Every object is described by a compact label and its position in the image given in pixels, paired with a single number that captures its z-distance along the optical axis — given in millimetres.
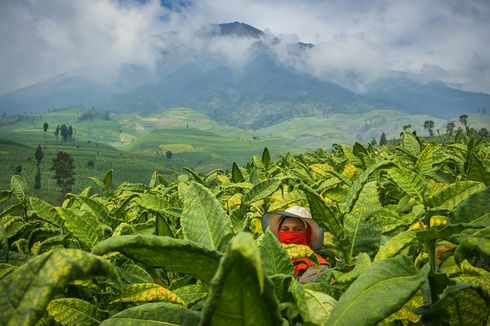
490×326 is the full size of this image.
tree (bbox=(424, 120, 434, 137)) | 104250
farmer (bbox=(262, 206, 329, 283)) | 2424
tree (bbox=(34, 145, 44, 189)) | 113925
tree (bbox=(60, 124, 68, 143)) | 196400
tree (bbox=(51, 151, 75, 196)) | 98688
